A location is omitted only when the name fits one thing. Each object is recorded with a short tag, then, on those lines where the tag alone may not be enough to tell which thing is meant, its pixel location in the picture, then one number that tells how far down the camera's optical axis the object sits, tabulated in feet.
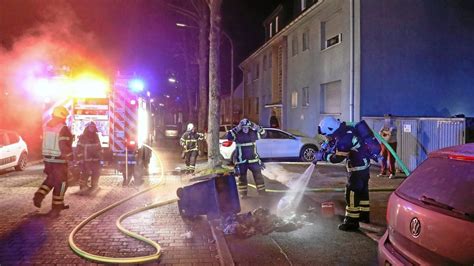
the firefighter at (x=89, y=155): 31.42
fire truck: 35.04
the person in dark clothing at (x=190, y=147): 41.24
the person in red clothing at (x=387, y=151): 38.07
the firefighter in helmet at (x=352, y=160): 20.31
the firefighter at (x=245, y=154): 28.40
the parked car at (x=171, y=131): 114.01
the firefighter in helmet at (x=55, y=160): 24.30
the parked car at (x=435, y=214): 8.48
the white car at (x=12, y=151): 39.77
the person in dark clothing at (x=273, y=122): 73.29
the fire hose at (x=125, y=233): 16.28
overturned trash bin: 21.07
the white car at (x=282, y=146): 51.55
